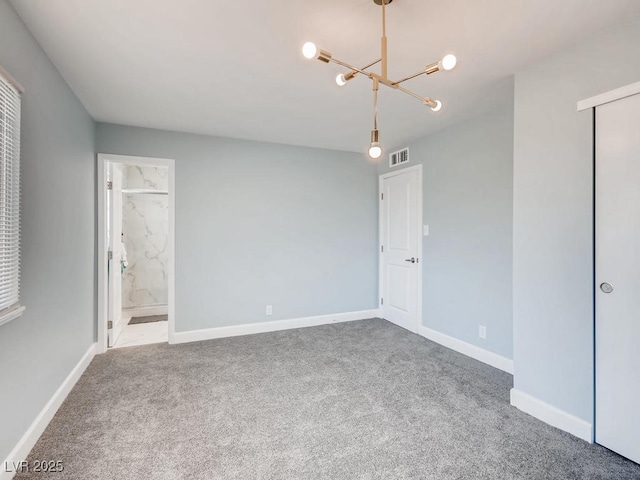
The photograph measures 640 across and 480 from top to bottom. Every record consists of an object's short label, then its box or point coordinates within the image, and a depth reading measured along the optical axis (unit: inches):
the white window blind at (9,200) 61.4
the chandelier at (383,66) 53.6
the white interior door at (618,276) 70.2
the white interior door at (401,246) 162.6
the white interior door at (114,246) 142.4
